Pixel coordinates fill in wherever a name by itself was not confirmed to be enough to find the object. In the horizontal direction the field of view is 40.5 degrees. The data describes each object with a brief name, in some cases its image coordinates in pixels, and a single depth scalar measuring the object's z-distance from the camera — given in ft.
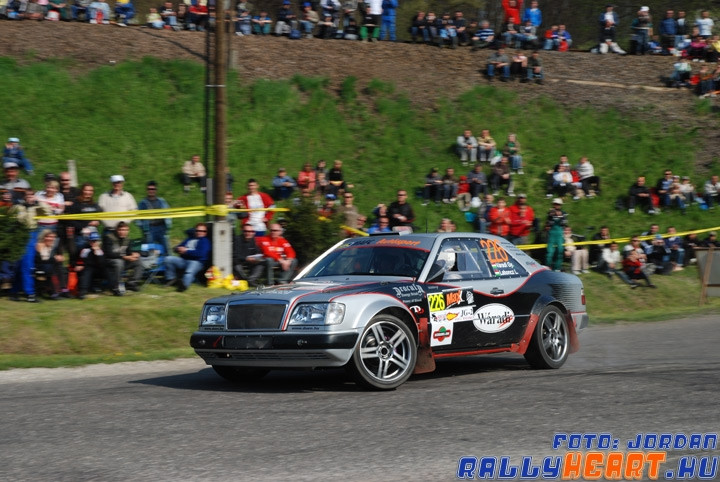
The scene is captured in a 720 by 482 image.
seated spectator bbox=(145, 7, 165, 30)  97.81
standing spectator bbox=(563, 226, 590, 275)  68.23
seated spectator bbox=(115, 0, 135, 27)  96.53
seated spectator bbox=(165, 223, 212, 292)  50.14
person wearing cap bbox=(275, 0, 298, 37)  102.01
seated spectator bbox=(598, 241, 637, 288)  69.05
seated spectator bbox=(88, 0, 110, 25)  95.30
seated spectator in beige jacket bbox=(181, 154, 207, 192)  73.20
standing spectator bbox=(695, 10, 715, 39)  111.14
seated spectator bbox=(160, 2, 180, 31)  98.37
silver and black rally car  28.86
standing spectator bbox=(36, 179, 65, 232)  50.39
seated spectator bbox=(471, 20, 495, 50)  109.91
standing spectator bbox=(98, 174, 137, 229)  53.26
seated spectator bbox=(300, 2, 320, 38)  102.32
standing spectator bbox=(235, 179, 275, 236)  58.03
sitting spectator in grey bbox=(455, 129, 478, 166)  88.33
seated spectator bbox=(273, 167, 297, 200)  71.51
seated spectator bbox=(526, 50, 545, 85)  105.19
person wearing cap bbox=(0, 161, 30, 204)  52.85
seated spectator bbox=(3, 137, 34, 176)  64.64
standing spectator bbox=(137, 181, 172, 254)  52.36
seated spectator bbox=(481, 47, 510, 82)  104.63
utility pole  51.37
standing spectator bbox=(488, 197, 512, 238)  68.18
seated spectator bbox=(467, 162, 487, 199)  78.23
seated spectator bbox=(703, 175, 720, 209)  87.61
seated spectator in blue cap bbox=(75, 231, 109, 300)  46.14
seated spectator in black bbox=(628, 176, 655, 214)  85.46
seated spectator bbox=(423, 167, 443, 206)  78.74
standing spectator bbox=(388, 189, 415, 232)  63.21
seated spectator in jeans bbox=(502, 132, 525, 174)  87.45
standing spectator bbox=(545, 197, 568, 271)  66.64
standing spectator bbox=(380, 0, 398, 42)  104.73
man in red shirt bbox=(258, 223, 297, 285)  53.42
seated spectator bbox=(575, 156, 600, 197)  86.99
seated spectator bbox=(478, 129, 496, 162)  87.35
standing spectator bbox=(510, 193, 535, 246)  68.13
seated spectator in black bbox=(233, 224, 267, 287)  52.49
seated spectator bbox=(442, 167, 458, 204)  78.28
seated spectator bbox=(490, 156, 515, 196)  82.17
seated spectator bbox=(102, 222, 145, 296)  47.11
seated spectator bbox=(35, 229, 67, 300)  45.14
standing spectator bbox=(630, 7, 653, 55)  114.93
